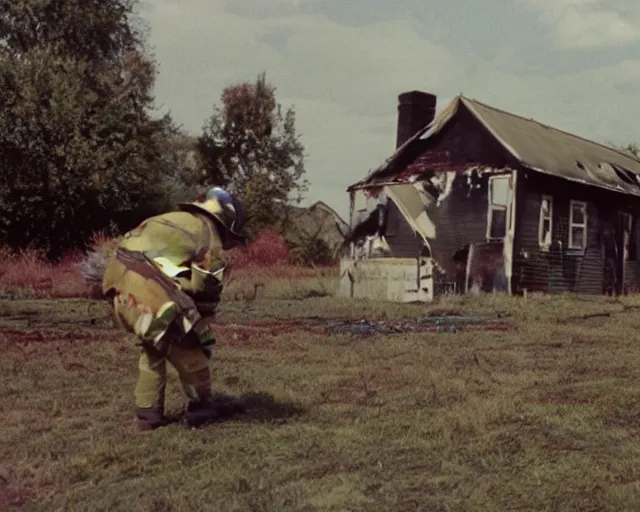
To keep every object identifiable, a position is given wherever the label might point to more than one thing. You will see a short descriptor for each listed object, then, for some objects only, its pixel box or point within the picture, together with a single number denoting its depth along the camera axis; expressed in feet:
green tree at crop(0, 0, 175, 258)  84.79
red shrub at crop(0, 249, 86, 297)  62.90
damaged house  63.05
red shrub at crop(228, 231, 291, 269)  98.27
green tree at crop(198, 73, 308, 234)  125.39
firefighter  16.16
